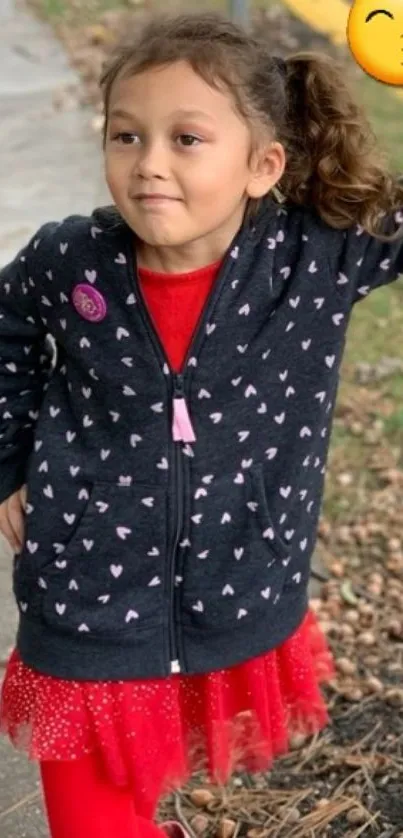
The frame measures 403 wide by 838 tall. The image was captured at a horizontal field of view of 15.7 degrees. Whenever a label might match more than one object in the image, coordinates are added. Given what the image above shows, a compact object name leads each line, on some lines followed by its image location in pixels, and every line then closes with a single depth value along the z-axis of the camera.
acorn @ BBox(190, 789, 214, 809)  2.69
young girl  1.98
